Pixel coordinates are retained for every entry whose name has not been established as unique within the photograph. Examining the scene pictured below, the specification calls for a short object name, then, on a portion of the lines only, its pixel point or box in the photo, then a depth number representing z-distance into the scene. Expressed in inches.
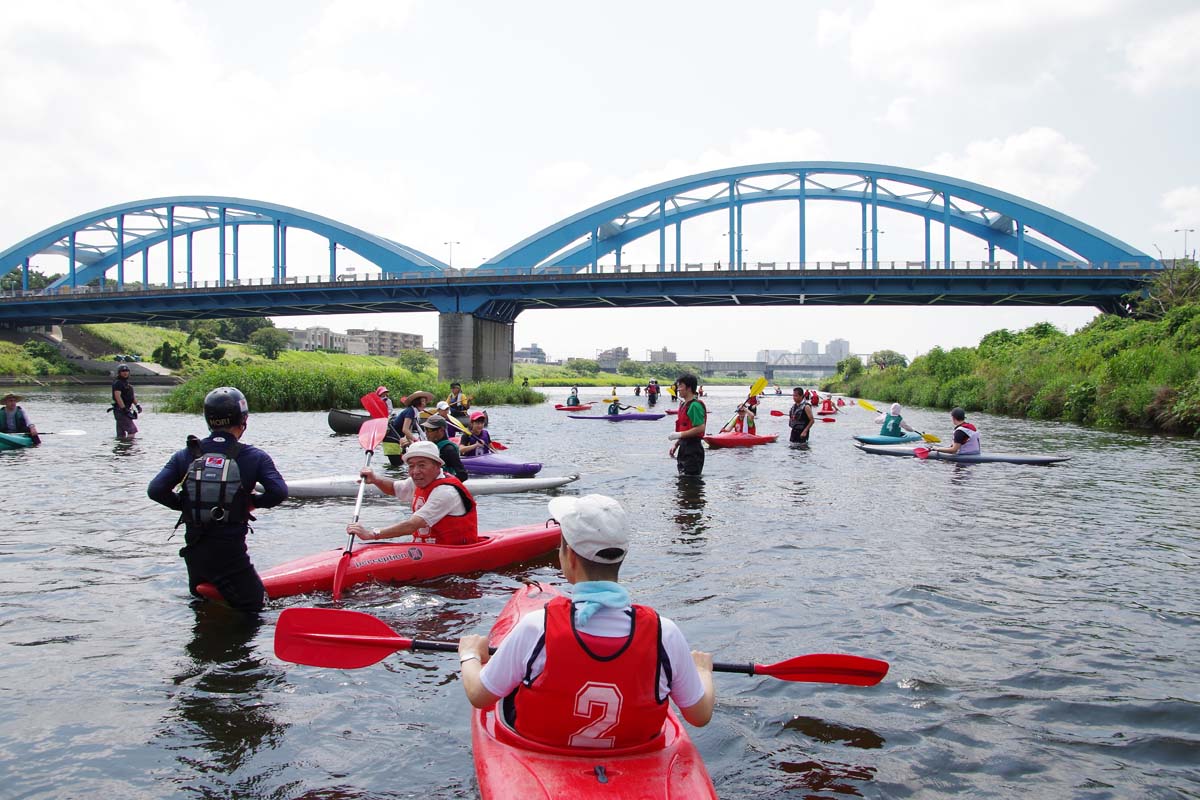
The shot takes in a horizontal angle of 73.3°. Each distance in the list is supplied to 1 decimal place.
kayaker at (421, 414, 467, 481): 311.0
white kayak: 448.1
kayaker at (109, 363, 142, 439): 745.6
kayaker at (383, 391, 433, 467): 508.1
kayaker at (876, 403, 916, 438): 780.0
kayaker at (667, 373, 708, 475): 449.1
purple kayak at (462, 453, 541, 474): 516.4
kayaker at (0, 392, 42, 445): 676.7
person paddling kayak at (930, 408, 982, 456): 620.4
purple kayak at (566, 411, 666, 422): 1261.1
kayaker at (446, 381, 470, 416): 636.1
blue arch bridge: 1983.3
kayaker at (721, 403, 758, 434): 808.9
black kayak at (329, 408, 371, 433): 855.1
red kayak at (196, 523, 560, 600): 253.6
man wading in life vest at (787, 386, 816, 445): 821.9
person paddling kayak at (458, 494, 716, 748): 111.0
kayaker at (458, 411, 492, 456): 547.5
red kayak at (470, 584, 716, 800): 113.5
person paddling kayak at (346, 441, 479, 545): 267.0
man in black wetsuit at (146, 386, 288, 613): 193.0
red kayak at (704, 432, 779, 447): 754.2
